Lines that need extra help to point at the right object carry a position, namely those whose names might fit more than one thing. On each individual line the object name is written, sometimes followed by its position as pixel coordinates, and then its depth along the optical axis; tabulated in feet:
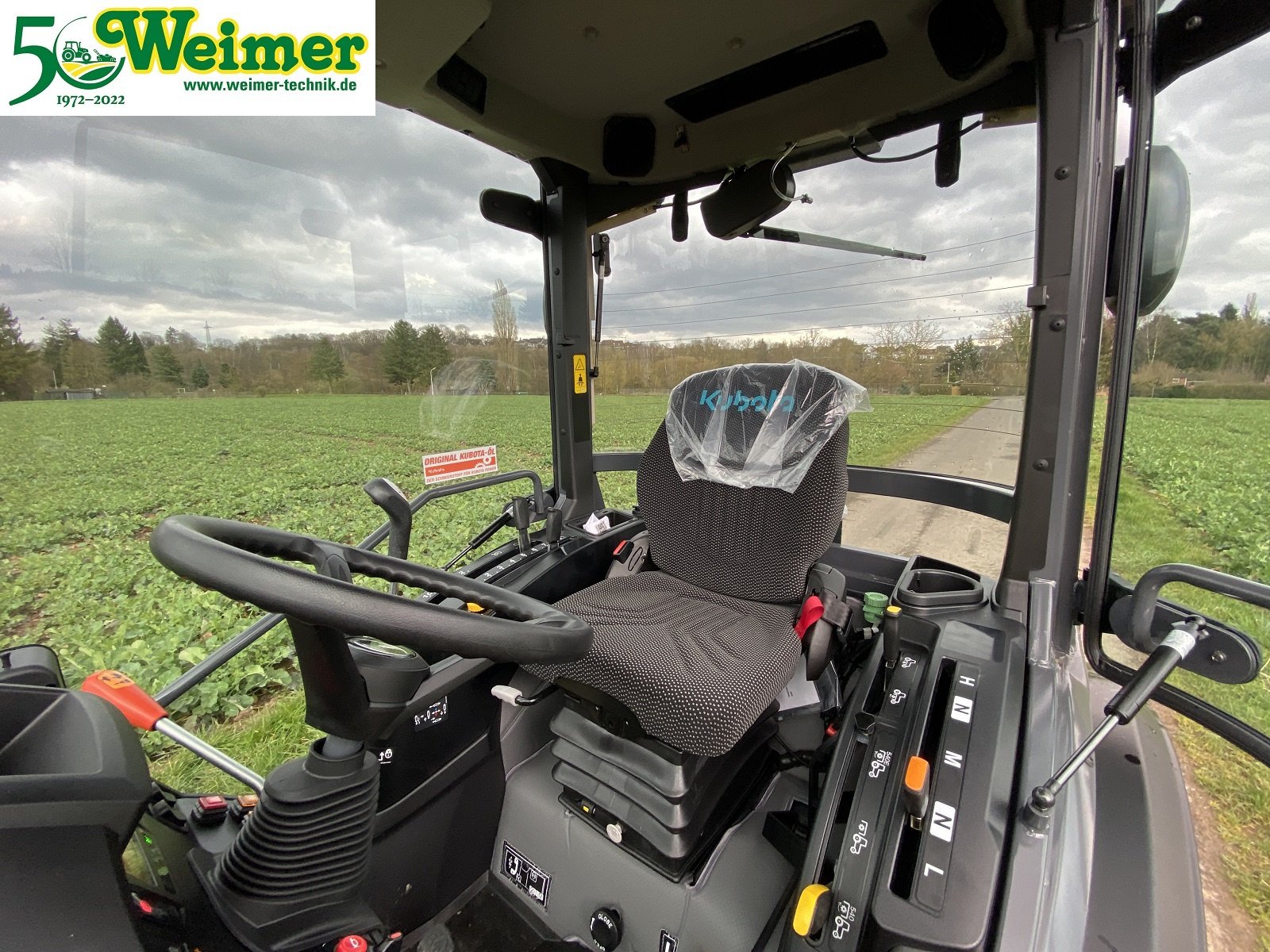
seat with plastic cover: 3.70
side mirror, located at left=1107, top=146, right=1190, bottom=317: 3.04
